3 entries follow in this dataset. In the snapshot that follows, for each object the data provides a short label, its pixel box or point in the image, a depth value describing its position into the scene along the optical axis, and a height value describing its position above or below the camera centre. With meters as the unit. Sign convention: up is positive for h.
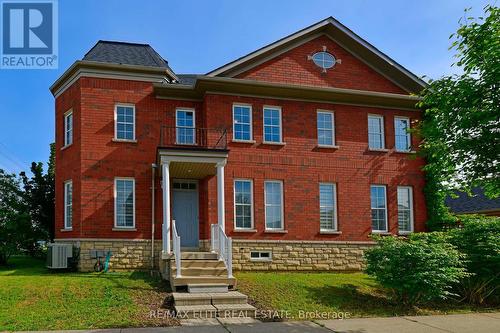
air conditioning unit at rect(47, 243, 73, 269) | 16.30 -1.52
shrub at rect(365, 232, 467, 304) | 12.22 -1.65
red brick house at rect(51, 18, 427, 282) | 17.09 +1.88
